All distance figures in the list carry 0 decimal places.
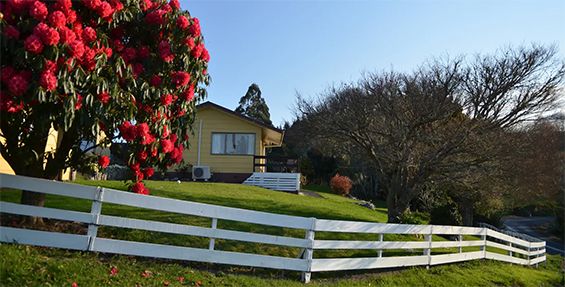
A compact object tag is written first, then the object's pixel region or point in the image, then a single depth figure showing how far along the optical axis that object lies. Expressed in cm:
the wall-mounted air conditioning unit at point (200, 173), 2233
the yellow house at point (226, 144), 2367
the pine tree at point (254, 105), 5606
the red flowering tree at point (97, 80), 502
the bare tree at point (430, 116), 1314
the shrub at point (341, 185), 3378
